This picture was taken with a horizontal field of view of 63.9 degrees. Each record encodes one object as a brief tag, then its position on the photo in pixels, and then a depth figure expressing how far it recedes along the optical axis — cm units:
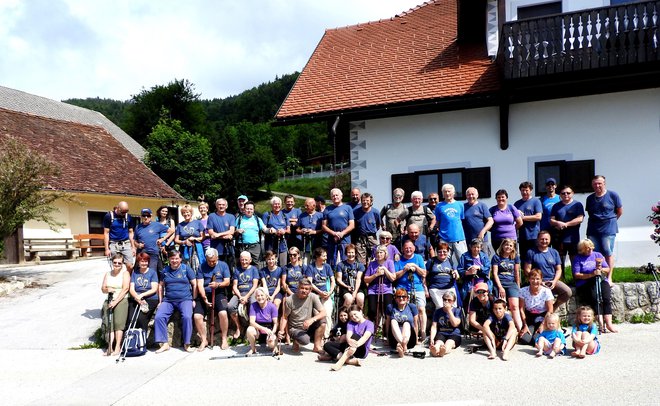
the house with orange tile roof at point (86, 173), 2169
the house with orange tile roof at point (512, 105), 1095
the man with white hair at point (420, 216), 893
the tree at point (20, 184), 1261
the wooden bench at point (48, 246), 1952
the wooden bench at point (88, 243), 2112
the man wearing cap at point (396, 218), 899
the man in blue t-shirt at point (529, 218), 887
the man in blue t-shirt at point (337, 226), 896
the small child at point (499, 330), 717
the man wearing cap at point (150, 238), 937
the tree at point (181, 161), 3347
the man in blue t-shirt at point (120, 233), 963
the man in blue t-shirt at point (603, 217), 856
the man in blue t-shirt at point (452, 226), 876
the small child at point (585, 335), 681
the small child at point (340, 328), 730
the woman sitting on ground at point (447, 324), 746
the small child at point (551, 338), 698
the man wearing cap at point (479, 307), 750
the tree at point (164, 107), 4609
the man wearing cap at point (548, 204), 905
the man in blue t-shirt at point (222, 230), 917
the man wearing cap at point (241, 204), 938
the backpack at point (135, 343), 799
